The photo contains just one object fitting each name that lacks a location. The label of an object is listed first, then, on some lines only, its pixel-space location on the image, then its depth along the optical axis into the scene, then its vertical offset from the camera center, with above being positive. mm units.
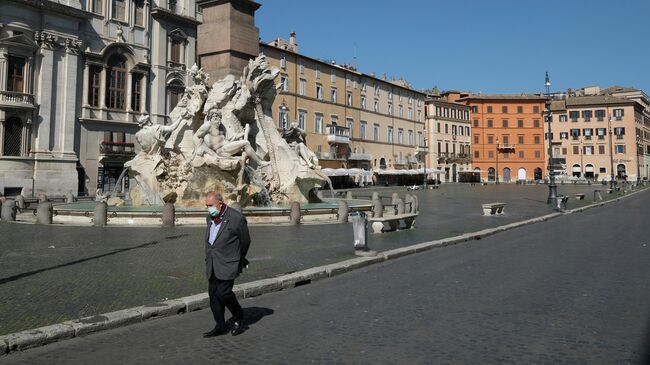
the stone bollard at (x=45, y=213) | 15641 -172
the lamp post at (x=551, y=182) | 25266 +1213
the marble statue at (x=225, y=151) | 16078 +1923
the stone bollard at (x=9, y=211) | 17188 -119
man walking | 5023 -494
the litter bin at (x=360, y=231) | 9656 -457
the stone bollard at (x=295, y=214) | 15281 -215
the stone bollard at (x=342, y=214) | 16409 -235
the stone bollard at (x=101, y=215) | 14867 -225
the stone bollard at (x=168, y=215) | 14406 -222
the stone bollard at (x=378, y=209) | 17597 -86
